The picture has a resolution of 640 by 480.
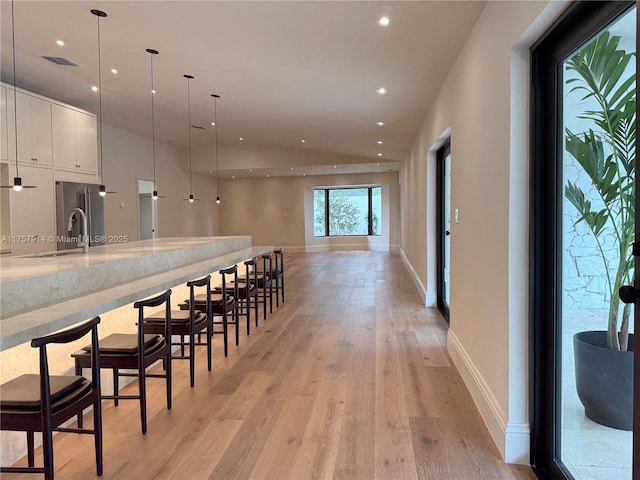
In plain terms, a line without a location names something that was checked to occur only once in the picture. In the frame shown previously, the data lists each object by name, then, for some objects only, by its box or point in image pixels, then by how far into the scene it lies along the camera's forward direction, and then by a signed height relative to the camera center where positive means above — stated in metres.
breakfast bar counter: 2.11 -0.36
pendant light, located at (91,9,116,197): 3.42 +1.92
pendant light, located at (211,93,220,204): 5.96 +1.94
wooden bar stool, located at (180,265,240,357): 3.83 -0.71
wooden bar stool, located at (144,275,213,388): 3.12 -0.72
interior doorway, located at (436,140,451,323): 5.50 +0.01
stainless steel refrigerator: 5.90 +0.31
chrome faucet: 3.77 -0.12
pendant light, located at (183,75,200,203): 5.04 +1.91
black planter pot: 1.54 -0.62
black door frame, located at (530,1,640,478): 1.98 -0.15
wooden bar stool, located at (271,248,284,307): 6.03 -0.68
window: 14.67 +0.58
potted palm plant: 1.50 +0.10
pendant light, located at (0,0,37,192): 3.88 +1.58
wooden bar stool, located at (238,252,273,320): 5.18 -0.66
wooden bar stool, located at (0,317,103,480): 1.69 -0.73
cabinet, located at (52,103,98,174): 5.86 +1.36
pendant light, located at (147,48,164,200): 4.26 +1.95
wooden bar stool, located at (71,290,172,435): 2.44 -0.74
